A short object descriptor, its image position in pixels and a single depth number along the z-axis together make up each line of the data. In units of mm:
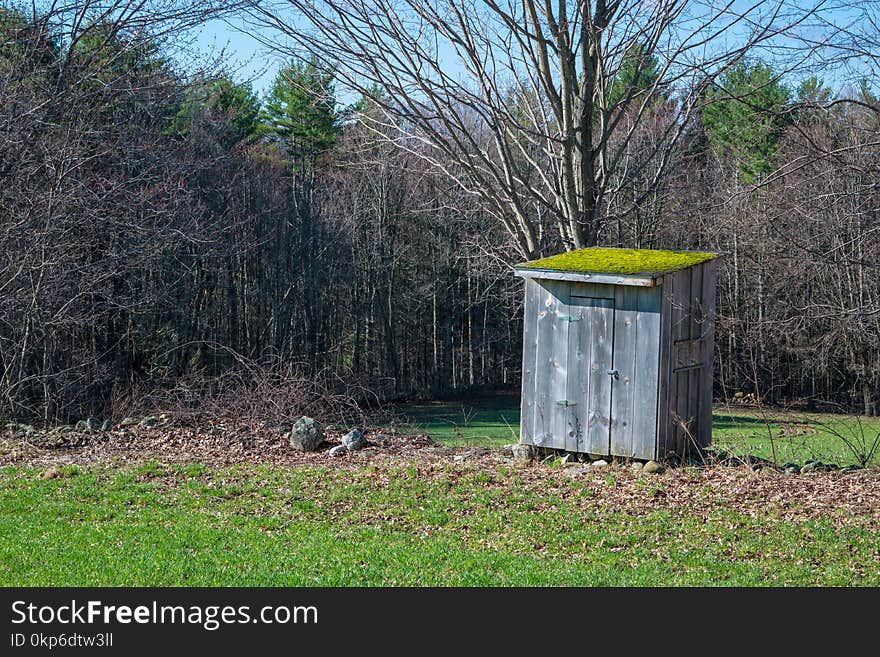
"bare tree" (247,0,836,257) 12711
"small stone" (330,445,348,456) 11062
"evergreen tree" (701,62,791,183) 10477
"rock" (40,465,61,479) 9789
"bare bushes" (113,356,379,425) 12961
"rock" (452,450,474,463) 10423
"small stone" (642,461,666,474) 9078
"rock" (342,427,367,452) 11406
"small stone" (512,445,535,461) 10062
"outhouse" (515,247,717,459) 9297
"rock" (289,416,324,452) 11344
